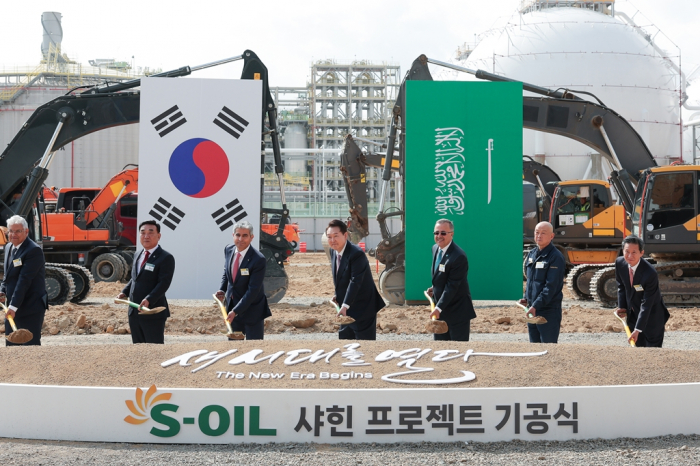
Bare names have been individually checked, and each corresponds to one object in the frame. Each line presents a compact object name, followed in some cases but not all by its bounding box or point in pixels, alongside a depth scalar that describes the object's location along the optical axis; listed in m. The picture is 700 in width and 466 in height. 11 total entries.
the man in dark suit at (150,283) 7.14
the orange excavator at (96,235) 20.72
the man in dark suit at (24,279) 7.18
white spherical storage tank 38.66
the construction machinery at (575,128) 15.93
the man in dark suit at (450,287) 7.15
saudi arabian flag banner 13.90
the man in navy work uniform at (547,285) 7.29
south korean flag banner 13.59
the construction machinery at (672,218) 15.41
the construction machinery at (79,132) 15.42
